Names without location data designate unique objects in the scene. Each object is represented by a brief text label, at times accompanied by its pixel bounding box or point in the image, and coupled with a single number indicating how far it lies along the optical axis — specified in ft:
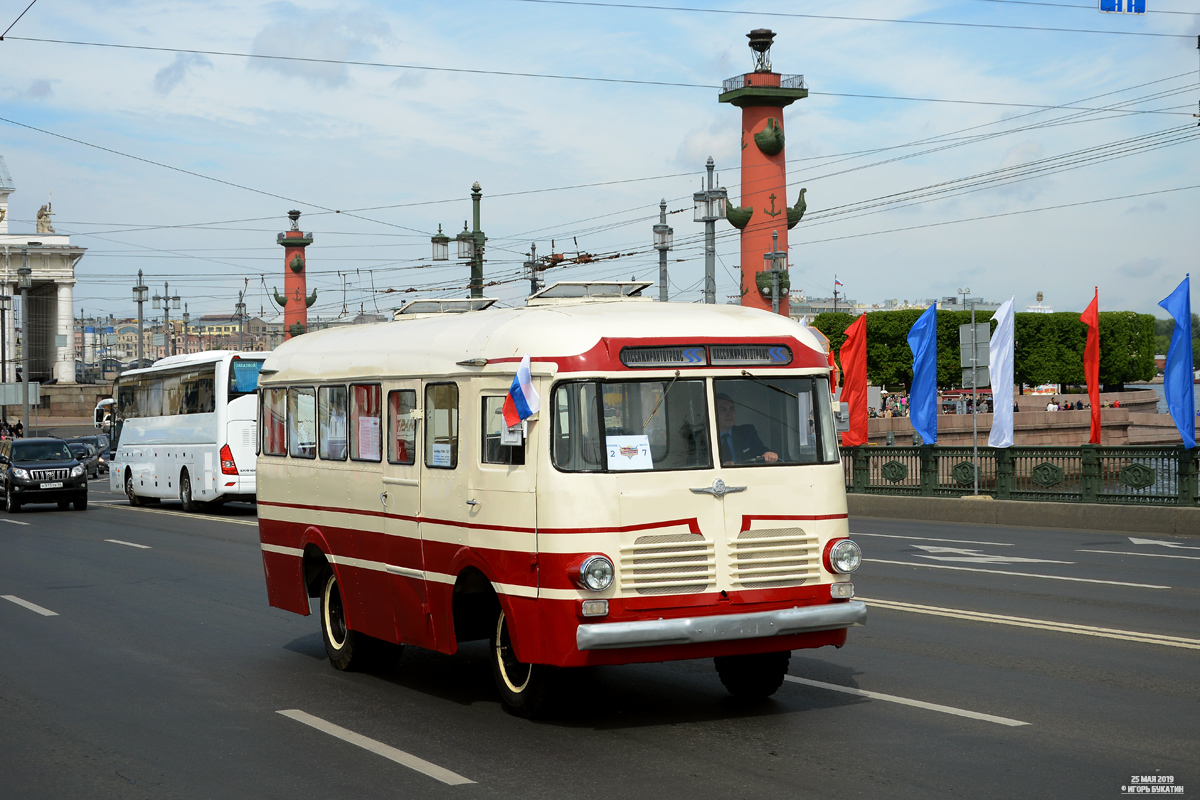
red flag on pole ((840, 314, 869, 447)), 100.83
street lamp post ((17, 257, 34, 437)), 209.63
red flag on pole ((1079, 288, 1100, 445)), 83.15
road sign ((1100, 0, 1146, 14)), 58.44
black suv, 106.22
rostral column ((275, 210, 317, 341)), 290.15
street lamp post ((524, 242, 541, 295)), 135.33
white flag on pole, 85.81
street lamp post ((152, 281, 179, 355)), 297.10
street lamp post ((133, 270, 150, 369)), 261.03
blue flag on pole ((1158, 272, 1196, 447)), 72.64
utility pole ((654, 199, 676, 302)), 131.44
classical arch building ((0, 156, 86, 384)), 332.80
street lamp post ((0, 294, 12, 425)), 240.32
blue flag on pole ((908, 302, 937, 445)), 93.40
